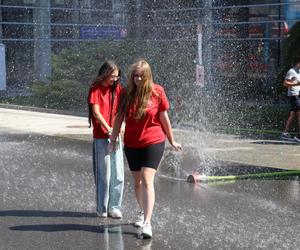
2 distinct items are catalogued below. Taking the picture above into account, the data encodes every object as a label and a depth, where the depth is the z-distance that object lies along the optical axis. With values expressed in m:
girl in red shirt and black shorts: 9.00
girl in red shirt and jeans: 9.93
